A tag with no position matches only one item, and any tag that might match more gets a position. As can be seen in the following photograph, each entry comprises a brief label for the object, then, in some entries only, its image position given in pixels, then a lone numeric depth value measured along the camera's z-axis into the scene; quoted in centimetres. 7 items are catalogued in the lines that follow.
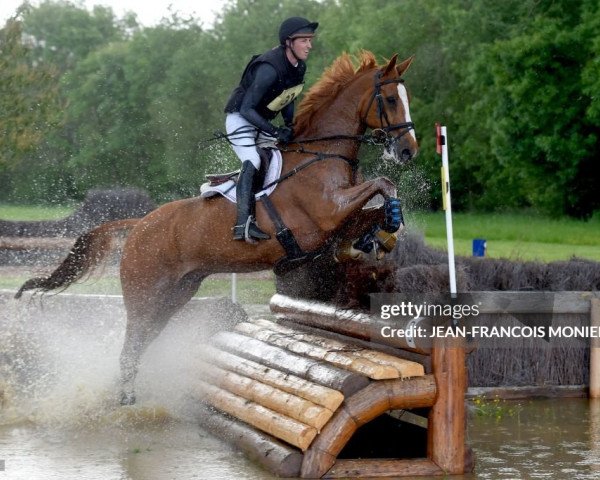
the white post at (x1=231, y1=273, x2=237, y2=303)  2127
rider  1353
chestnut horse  1351
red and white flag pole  1187
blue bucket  1971
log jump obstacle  1141
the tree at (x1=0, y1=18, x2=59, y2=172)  4584
